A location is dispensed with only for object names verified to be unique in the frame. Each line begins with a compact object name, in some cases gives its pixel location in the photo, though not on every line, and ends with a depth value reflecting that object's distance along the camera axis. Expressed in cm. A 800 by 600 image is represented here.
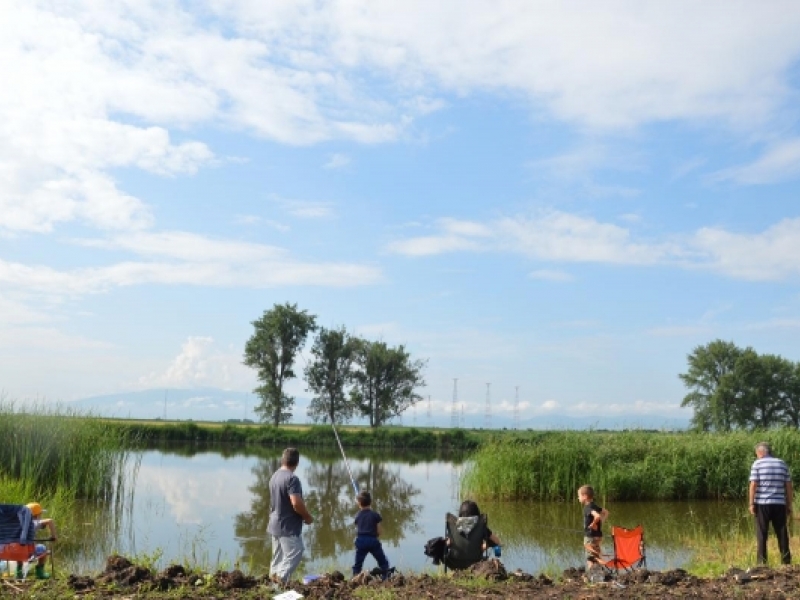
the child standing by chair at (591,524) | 898
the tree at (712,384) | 5931
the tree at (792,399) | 5928
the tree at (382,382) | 6353
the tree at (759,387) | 5912
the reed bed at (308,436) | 4831
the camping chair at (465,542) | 832
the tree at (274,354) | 5838
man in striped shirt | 984
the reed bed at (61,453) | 1538
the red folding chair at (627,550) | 891
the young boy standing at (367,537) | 862
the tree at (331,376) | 6338
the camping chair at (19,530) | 777
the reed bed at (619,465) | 2095
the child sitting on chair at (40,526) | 782
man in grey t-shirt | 762
